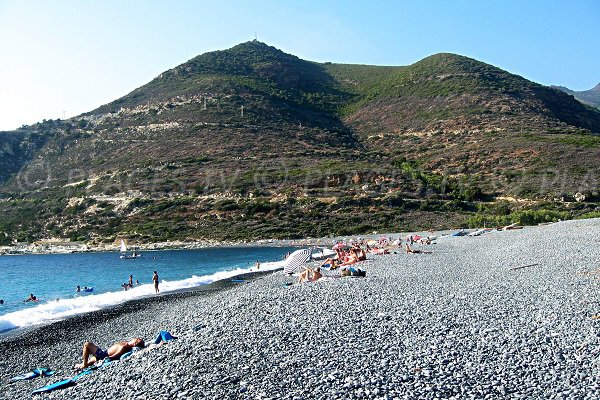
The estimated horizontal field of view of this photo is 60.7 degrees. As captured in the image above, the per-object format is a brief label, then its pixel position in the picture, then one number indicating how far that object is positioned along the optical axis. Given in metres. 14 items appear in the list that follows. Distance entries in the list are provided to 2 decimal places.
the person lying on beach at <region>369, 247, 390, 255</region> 33.31
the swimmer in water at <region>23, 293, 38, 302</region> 25.63
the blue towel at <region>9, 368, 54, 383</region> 11.06
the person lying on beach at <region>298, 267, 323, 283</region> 20.17
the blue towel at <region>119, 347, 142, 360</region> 10.54
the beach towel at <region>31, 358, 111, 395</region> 9.38
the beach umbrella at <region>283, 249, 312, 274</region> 24.05
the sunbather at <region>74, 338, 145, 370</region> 11.13
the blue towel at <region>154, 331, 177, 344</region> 11.12
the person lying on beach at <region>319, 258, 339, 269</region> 26.49
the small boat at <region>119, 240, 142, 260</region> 48.25
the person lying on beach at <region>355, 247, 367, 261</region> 28.79
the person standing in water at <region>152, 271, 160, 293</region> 26.20
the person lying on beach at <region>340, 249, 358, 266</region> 27.72
